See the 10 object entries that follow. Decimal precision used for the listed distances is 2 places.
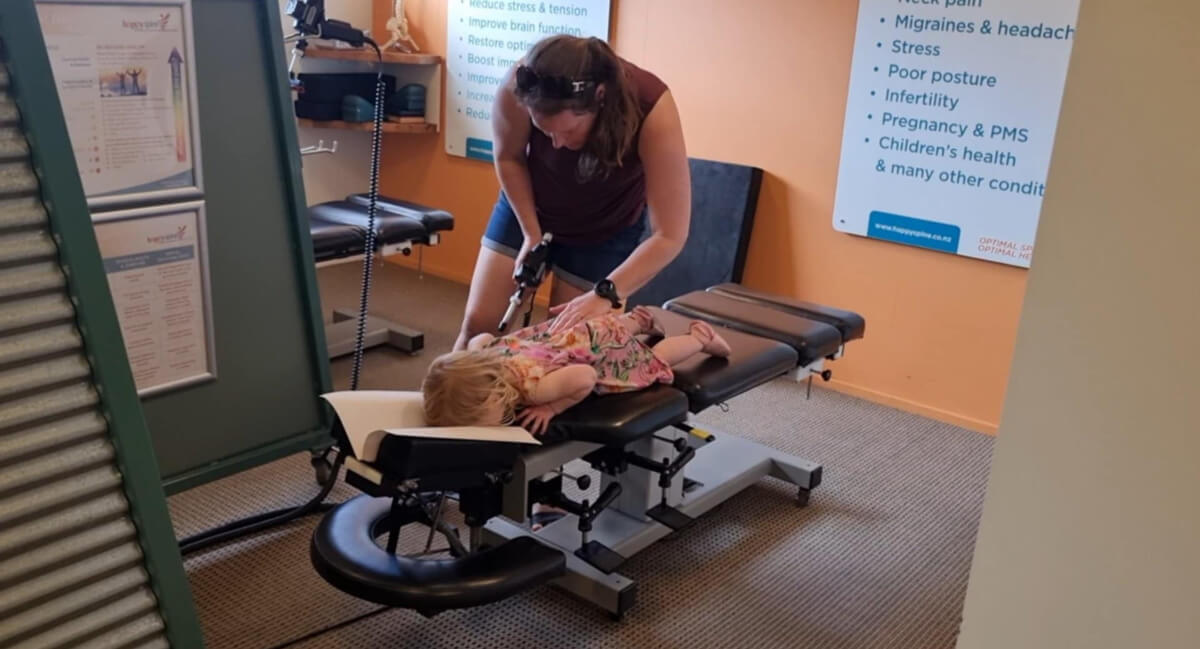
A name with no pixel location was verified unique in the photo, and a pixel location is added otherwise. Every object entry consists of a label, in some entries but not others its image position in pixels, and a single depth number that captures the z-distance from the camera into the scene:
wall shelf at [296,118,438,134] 4.46
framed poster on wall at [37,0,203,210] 2.04
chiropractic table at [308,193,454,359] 3.34
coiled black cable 2.58
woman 2.15
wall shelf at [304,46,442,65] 4.29
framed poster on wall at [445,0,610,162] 4.07
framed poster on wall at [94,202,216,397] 2.18
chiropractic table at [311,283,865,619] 1.77
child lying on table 1.84
